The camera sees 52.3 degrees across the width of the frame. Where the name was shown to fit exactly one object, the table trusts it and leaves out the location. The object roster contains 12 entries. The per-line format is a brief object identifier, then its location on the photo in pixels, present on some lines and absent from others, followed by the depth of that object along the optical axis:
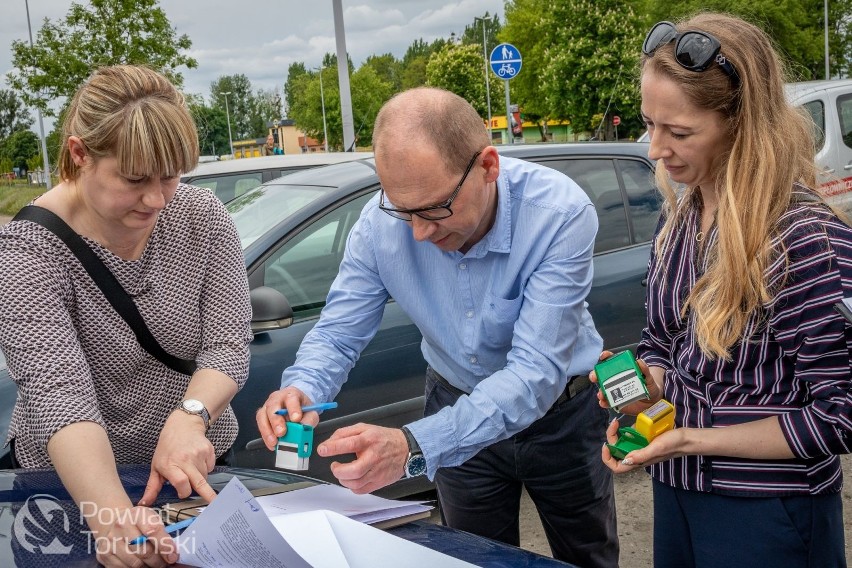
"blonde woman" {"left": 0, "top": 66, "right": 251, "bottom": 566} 1.83
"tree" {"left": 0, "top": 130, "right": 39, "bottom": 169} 66.50
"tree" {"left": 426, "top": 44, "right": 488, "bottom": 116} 59.41
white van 9.11
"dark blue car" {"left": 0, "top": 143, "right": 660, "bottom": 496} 3.58
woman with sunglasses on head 1.64
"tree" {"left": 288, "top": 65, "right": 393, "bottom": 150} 71.88
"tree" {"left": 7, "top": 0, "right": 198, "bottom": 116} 19.59
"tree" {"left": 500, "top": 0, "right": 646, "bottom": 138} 33.31
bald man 1.98
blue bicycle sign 14.05
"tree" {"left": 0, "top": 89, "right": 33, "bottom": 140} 70.56
